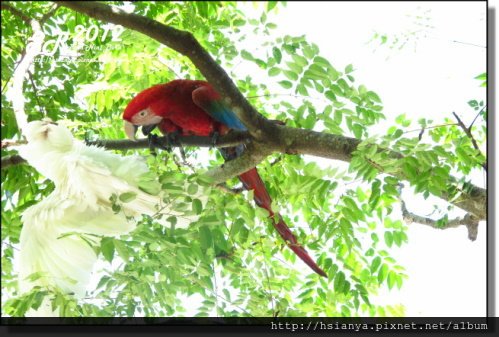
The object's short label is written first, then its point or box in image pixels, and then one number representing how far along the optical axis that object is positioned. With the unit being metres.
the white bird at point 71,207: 7.14
